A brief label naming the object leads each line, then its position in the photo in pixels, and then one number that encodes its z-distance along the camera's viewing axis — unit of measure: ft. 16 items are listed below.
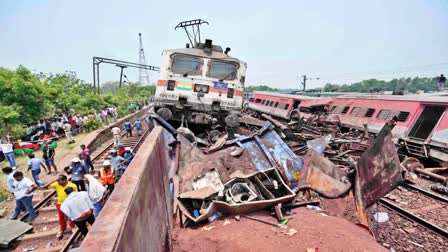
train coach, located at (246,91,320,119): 64.34
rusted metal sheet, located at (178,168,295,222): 14.97
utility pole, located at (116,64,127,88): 106.49
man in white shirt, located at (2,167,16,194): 20.29
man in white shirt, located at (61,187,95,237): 15.74
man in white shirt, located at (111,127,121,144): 41.24
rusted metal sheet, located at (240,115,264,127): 36.11
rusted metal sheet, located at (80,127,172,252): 5.24
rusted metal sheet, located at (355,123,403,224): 15.80
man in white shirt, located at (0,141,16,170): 31.73
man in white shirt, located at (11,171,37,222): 19.88
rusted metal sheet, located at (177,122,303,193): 19.45
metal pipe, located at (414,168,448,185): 26.32
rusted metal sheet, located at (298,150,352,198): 18.75
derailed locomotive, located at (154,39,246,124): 27.68
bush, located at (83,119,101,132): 54.24
